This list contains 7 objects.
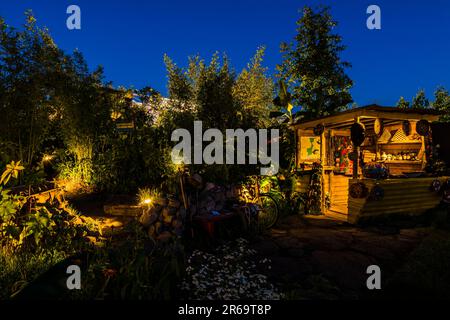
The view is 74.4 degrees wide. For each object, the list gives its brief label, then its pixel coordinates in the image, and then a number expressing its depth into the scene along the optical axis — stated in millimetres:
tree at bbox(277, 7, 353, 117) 15633
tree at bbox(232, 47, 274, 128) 11766
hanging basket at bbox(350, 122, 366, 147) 7837
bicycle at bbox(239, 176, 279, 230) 6895
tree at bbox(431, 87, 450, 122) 18991
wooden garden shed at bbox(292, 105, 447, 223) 7812
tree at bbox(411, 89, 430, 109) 21920
